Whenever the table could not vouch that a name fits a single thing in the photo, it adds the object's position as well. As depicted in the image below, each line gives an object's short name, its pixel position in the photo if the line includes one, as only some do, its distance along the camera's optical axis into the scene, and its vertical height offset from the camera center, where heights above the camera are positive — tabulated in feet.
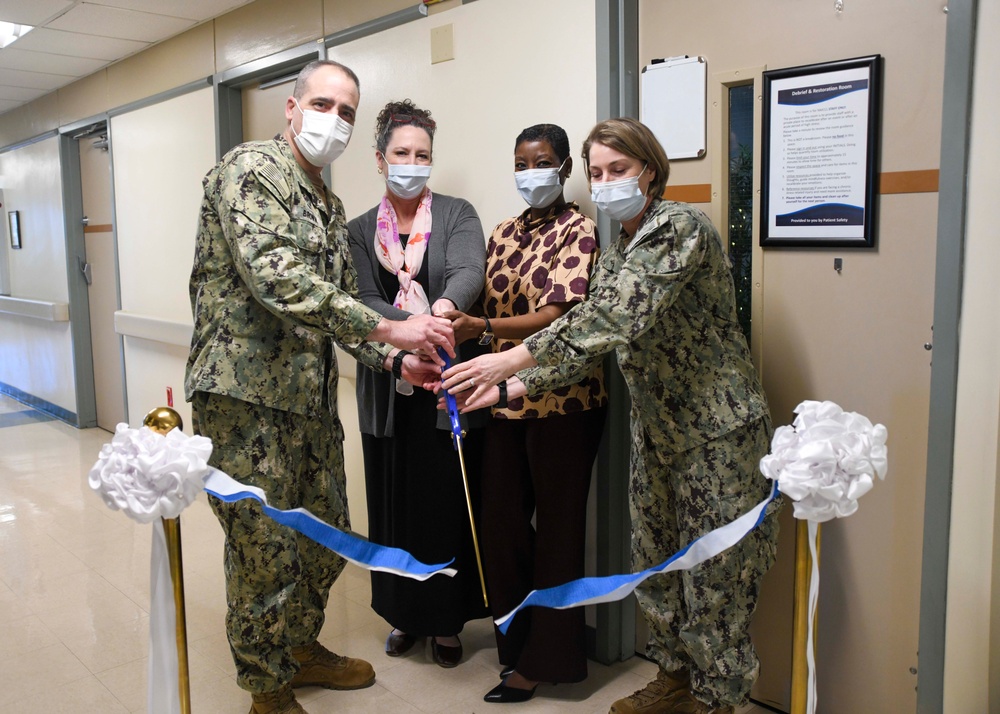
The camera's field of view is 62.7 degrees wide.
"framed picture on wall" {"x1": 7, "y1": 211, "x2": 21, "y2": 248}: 24.20 +0.91
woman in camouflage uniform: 6.36 -1.00
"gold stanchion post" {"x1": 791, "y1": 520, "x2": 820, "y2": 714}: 4.99 -2.24
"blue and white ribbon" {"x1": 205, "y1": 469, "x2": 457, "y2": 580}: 5.48 -2.04
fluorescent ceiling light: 15.04 +4.19
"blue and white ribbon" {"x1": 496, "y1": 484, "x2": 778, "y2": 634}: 5.29 -2.23
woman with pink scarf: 8.26 -1.59
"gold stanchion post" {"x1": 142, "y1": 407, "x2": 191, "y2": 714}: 4.86 -1.84
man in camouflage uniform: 6.64 -0.73
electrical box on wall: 9.64 +2.47
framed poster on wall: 6.58 +0.80
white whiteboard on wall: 7.64 +1.40
